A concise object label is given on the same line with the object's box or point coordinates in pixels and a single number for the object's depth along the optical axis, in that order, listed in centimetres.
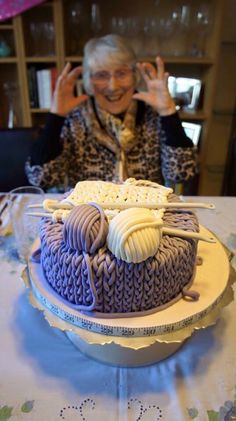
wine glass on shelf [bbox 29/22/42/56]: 201
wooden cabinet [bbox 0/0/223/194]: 193
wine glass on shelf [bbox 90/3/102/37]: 199
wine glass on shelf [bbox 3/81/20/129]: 223
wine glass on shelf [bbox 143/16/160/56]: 201
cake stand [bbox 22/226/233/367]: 51
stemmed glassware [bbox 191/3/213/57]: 195
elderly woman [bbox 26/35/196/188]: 125
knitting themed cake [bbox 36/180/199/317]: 50
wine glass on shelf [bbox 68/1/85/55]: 199
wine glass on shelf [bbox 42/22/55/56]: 201
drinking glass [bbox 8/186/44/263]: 85
